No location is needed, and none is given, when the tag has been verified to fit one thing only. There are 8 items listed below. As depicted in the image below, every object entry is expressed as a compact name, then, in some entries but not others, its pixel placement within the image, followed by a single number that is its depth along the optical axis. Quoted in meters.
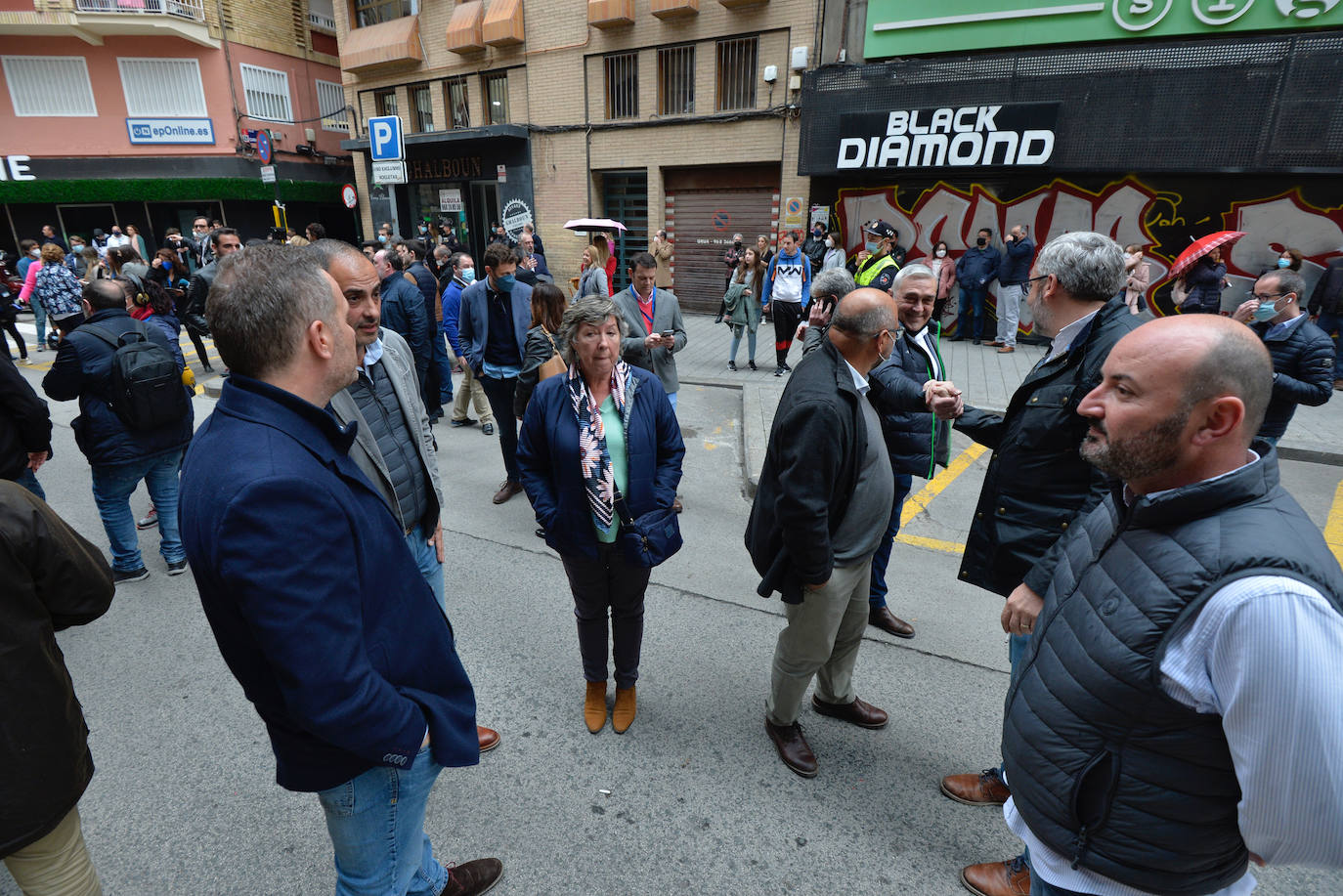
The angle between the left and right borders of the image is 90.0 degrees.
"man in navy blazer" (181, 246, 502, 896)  1.30
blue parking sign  15.89
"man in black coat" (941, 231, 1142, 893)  2.40
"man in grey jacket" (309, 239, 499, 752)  2.53
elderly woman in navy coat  2.88
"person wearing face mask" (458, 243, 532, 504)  5.60
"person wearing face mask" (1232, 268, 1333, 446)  4.45
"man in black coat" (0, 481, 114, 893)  1.73
